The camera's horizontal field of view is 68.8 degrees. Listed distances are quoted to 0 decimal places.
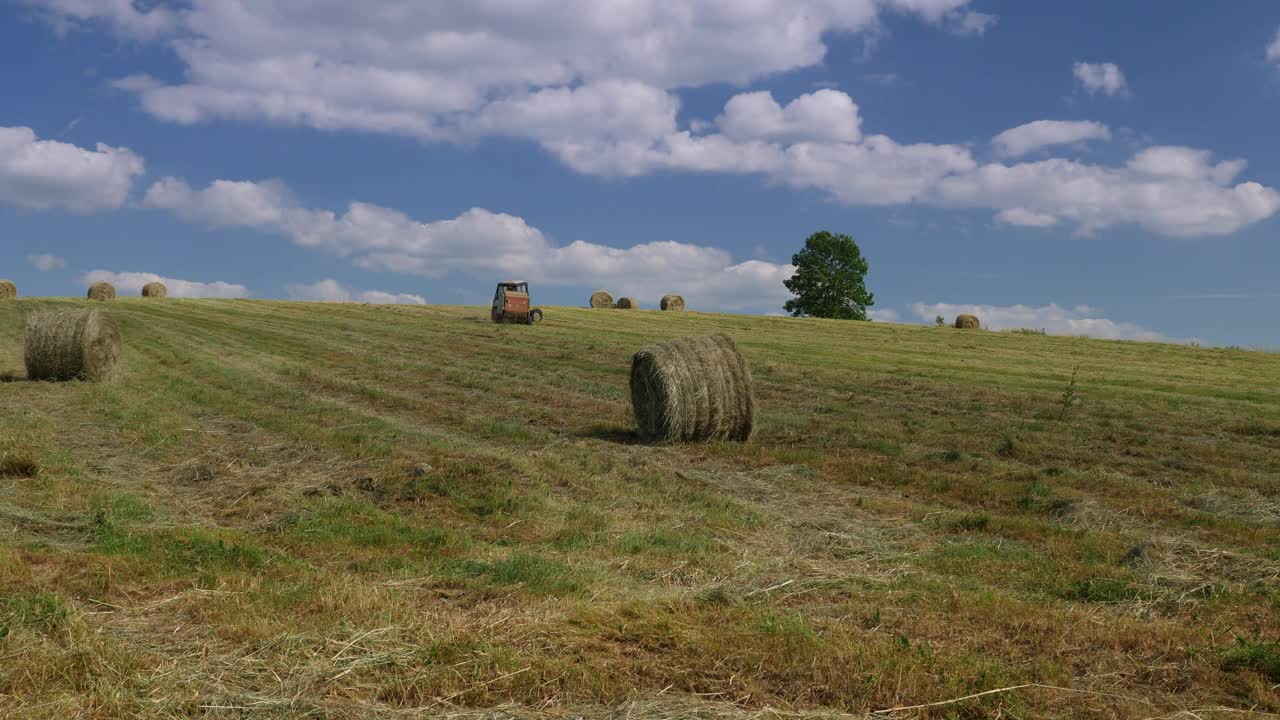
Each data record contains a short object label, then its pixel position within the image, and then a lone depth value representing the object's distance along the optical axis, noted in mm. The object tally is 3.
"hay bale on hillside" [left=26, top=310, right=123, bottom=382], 19750
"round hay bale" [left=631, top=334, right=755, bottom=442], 14039
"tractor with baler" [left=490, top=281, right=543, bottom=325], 41438
